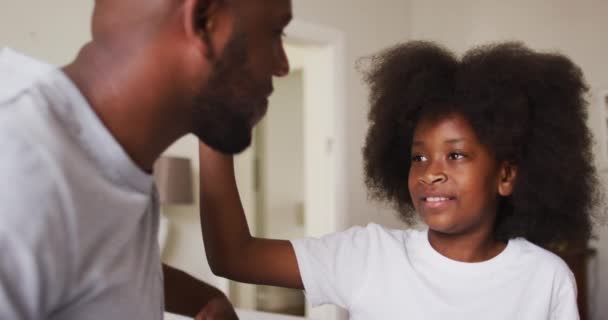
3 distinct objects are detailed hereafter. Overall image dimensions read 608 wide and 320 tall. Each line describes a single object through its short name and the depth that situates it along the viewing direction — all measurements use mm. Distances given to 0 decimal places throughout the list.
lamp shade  2551
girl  1081
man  478
